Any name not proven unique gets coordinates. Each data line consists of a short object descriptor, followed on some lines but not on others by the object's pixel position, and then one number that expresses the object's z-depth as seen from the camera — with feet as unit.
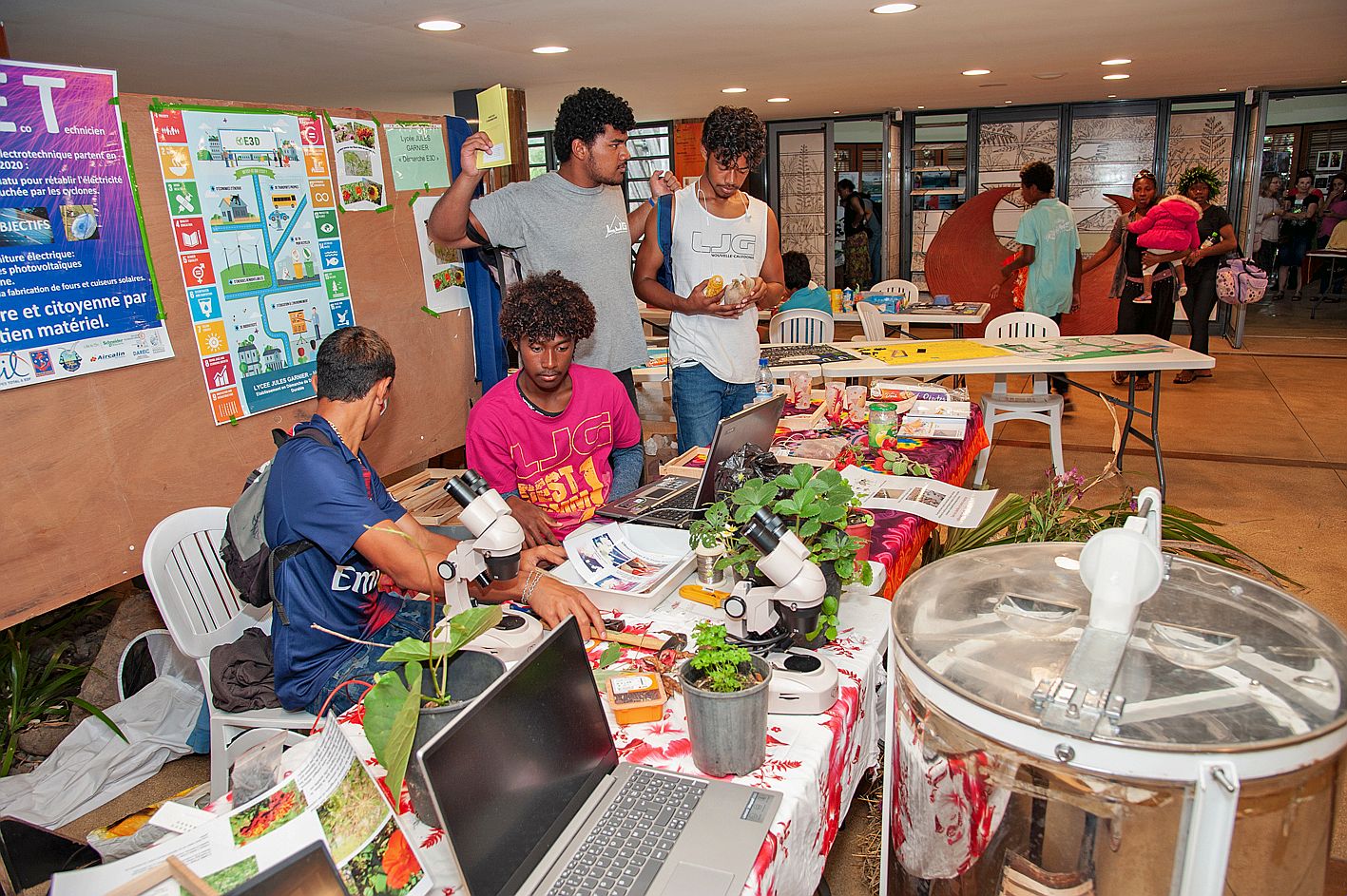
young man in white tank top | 10.64
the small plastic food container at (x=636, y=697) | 4.84
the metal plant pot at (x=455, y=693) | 3.98
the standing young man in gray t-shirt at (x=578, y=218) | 9.81
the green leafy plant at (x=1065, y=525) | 8.81
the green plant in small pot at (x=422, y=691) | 3.76
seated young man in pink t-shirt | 8.12
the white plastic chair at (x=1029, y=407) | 15.53
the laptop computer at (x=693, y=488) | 7.13
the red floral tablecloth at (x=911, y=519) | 7.08
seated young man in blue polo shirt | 6.13
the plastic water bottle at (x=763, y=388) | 11.30
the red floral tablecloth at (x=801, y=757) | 4.04
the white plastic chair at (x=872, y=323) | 20.10
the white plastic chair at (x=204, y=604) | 6.81
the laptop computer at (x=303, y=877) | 2.70
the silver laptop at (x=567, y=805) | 3.42
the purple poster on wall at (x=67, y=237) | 7.73
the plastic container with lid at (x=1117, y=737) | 3.29
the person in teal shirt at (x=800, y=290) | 17.66
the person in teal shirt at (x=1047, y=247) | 21.04
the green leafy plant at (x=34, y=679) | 9.63
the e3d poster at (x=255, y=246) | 9.37
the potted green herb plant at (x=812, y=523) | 5.29
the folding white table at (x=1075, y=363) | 14.20
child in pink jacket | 21.50
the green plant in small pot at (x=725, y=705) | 4.20
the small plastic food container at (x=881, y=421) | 9.85
